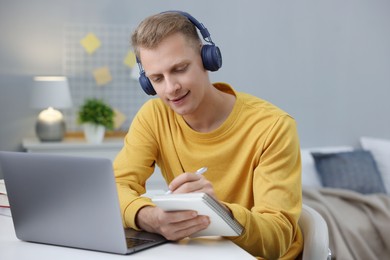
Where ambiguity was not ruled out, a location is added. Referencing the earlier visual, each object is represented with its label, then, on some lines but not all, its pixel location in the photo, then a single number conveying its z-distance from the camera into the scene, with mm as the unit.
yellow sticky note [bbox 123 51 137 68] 3939
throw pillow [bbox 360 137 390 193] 4227
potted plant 3674
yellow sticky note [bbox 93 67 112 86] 3916
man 1520
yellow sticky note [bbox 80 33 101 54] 3889
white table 1337
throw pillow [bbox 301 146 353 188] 4047
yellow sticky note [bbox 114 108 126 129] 3916
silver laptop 1335
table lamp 3586
